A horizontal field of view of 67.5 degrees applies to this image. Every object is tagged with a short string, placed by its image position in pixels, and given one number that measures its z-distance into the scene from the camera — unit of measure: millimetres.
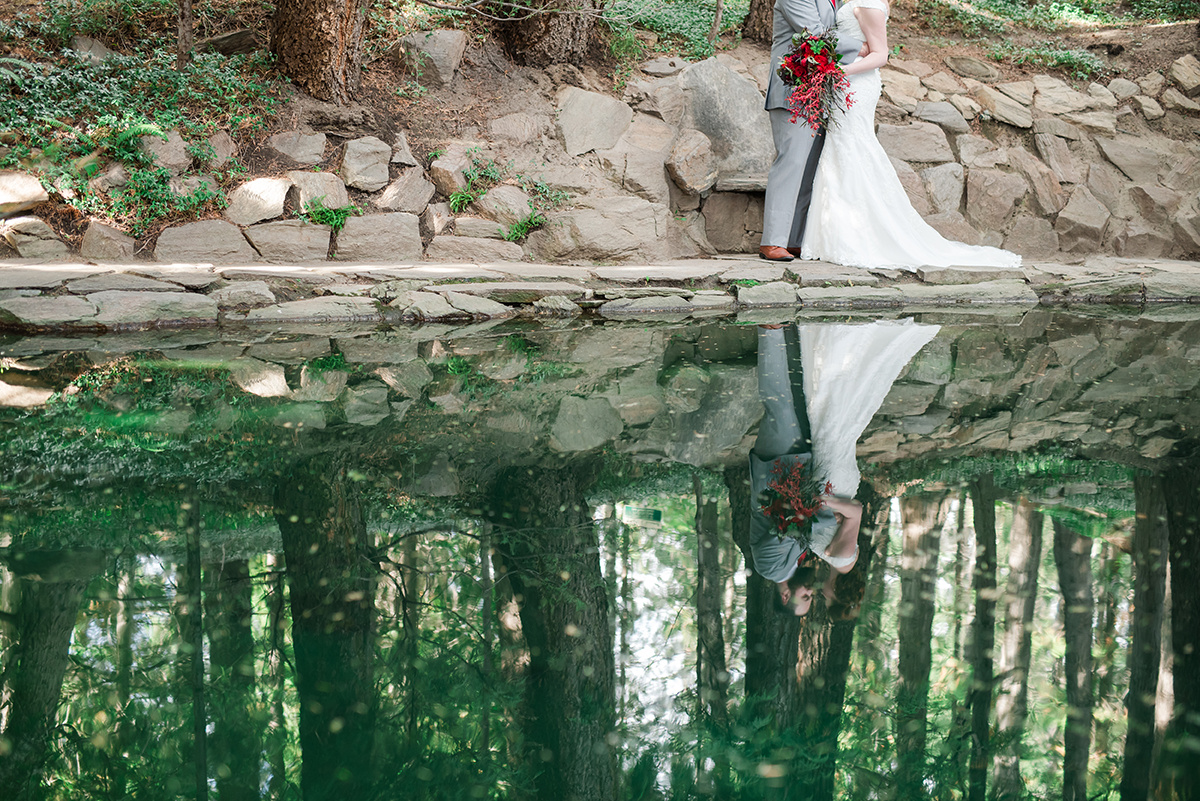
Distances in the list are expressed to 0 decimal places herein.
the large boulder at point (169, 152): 7316
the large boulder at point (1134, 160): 9742
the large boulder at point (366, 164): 7777
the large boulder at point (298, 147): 7805
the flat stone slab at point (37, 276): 6039
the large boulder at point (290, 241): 7359
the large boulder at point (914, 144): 9391
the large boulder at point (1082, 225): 9430
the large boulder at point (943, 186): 9328
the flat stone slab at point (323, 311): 6449
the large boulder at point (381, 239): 7586
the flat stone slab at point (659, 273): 7383
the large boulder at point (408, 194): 7812
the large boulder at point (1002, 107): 9859
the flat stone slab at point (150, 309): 6043
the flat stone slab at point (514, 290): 6957
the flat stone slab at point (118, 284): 6133
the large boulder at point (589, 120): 8758
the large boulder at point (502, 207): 8008
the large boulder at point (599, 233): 8031
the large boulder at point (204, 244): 7141
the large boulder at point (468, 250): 7828
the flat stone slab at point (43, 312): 5859
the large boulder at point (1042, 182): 9477
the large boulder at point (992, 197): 9359
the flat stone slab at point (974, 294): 7758
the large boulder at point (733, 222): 9055
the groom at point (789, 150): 7797
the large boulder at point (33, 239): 6801
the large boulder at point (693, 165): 8648
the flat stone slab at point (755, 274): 7500
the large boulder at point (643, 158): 8633
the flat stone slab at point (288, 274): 6652
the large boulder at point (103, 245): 6957
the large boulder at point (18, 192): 6785
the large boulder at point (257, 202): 7383
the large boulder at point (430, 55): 8922
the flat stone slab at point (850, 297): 7500
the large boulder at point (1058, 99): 10086
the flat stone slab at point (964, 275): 7957
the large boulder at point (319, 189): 7559
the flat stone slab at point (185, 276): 6426
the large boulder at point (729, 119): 9039
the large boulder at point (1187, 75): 10195
